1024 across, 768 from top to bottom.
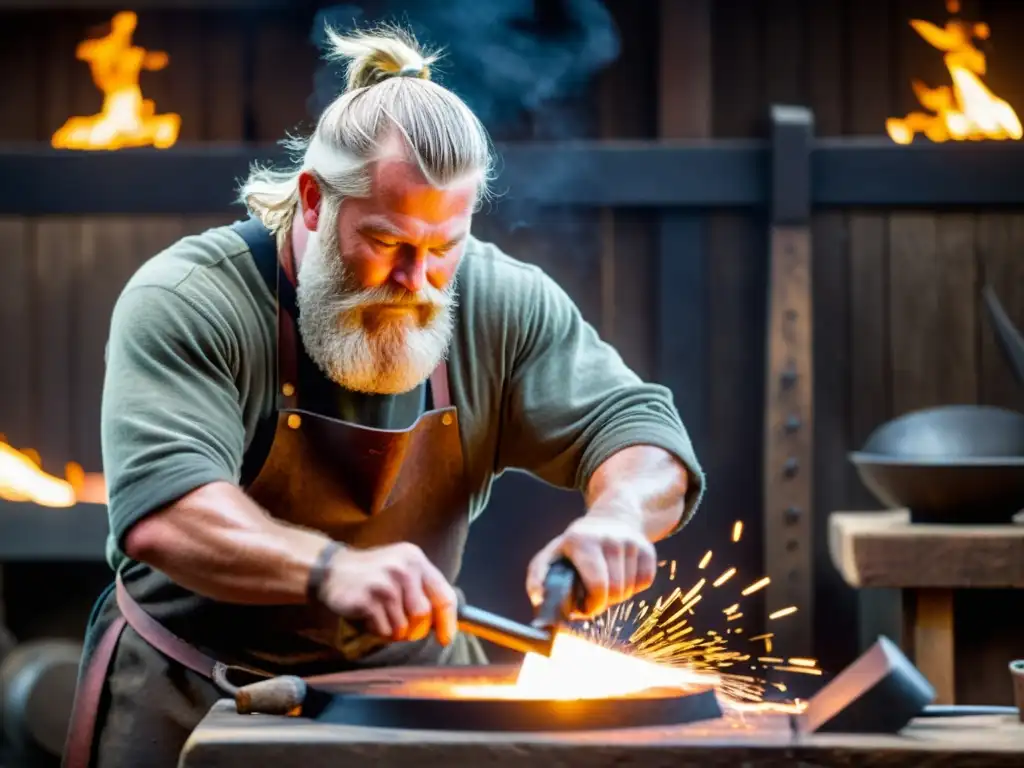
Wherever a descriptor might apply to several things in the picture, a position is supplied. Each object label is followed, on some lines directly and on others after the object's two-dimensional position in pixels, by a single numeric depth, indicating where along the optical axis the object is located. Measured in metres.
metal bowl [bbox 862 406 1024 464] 4.21
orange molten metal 2.22
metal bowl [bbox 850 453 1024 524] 4.11
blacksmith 2.28
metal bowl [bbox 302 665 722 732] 2.09
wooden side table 4.10
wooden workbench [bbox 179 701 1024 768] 1.99
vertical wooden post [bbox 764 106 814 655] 5.09
